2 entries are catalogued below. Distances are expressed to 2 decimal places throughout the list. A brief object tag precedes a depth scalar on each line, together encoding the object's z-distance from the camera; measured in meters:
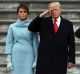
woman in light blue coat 15.07
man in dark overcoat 14.62
